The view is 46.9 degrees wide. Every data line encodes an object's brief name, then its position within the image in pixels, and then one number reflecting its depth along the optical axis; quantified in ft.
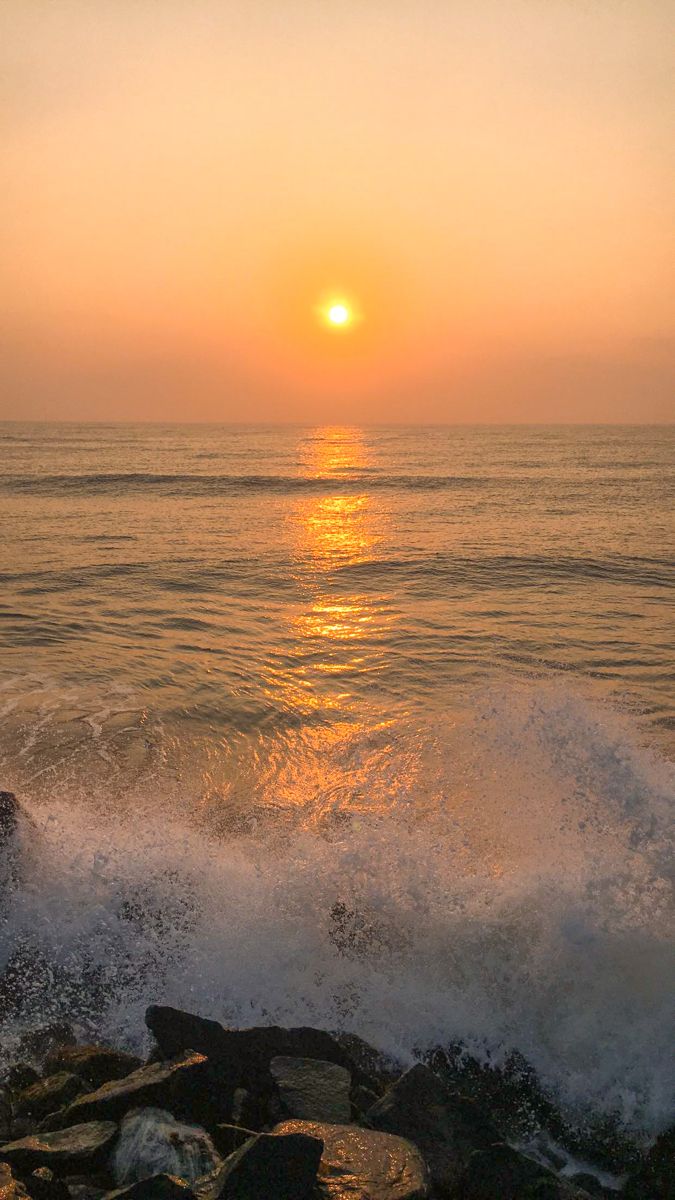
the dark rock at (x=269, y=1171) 12.01
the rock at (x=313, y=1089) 14.60
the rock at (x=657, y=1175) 14.44
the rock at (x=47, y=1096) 15.14
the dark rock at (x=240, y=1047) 15.39
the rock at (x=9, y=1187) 11.89
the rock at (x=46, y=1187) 12.49
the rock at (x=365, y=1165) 12.53
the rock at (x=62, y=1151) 13.20
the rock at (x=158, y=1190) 11.88
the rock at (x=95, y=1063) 16.35
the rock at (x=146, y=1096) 14.39
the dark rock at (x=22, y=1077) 16.11
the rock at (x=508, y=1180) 13.42
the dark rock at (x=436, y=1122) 14.20
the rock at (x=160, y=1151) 13.07
